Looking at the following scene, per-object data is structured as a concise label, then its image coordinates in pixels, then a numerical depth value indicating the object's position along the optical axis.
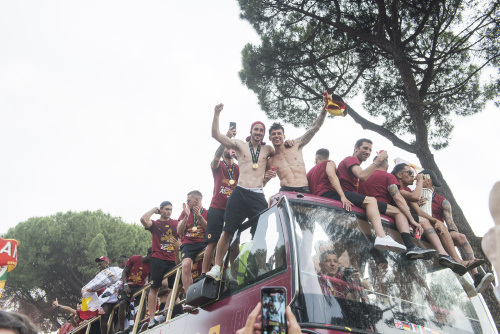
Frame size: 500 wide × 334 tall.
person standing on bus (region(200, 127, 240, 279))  4.81
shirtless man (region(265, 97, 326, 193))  4.87
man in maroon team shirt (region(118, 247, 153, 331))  7.77
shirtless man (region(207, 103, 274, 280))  4.35
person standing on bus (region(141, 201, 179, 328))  6.38
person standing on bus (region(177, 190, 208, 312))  5.50
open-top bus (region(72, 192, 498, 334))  2.98
